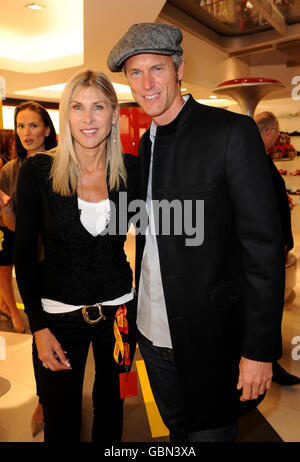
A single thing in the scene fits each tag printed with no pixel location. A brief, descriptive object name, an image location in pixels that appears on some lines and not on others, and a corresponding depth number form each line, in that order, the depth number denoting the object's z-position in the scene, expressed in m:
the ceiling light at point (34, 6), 5.11
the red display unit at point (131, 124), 5.22
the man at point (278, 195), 2.69
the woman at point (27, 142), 2.34
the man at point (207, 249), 1.19
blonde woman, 1.53
